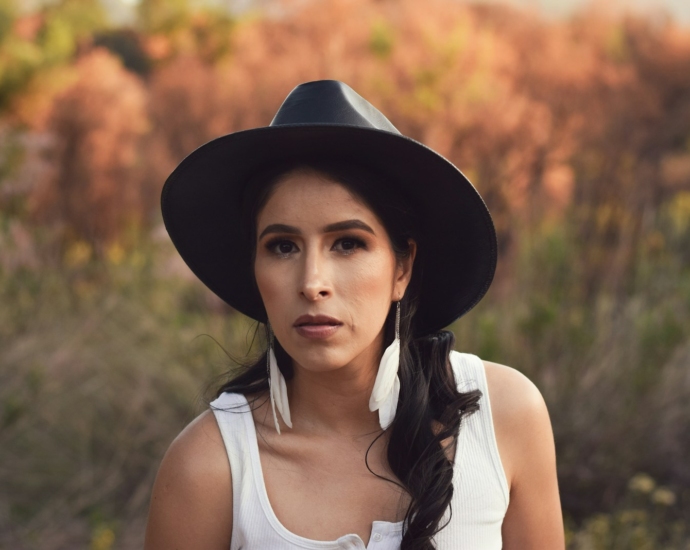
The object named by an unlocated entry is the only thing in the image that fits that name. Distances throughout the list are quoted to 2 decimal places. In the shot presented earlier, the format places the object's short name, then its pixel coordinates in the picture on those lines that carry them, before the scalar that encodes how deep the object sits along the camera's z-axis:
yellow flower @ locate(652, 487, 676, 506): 3.80
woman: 1.99
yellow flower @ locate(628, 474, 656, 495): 3.87
